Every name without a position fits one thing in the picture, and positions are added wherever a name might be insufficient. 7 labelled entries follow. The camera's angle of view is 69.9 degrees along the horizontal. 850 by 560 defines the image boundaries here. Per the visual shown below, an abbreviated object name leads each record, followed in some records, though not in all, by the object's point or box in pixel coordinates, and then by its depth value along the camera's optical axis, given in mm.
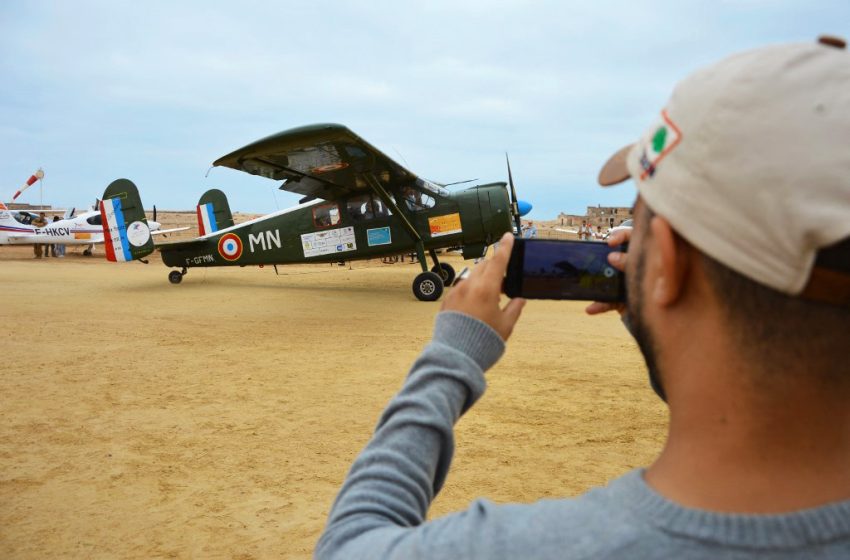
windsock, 40156
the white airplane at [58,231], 26656
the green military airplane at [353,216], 10609
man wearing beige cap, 709
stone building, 72625
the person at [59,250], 27594
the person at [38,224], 26923
